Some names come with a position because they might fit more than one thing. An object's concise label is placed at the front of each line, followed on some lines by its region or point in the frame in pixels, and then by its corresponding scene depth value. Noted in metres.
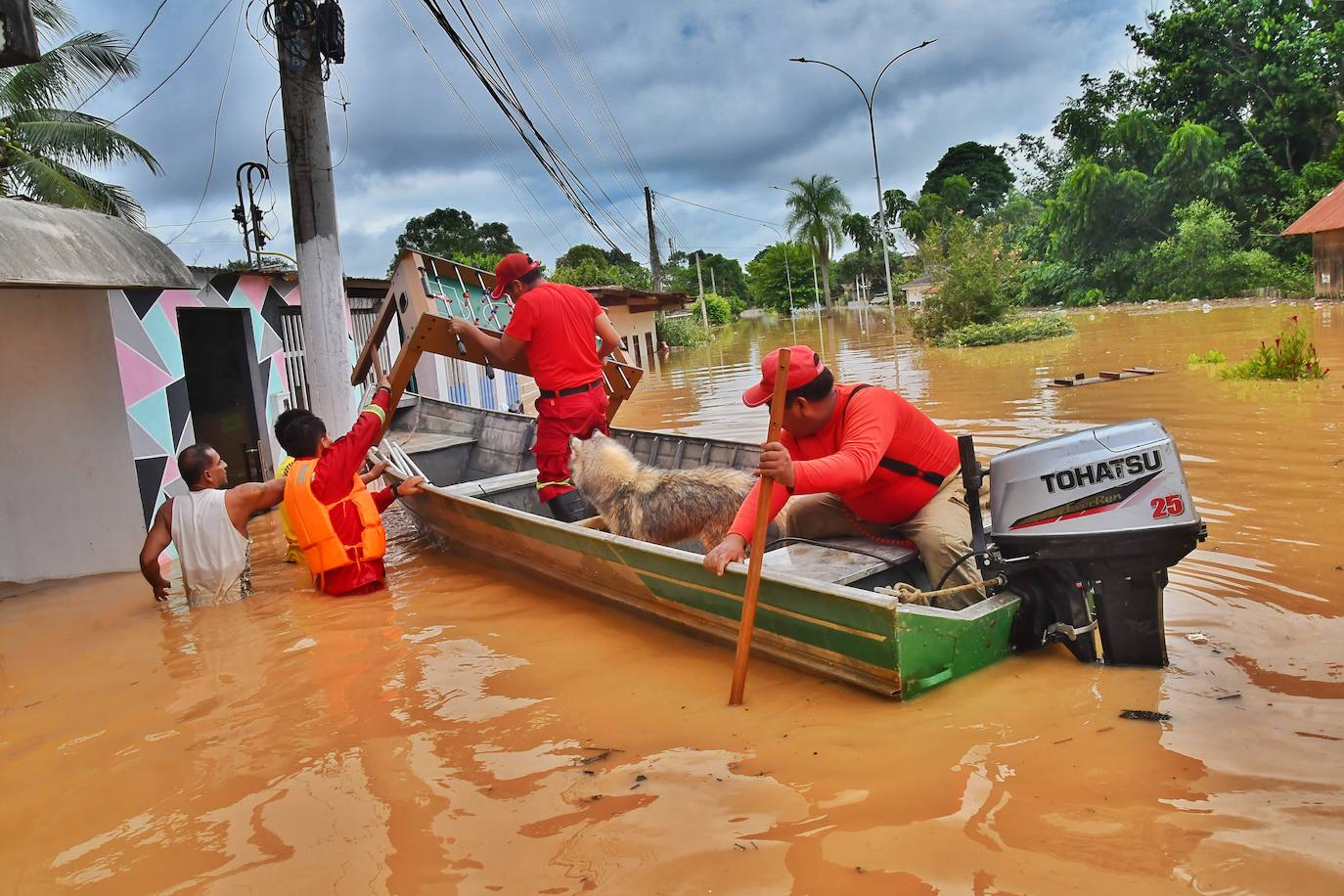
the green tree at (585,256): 59.00
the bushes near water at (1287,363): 12.27
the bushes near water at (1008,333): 25.14
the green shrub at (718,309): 62.50
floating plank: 14.60
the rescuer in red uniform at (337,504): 5.91
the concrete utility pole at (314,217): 7.73
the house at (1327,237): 23.58
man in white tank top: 5.95
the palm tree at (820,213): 54.91
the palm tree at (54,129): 16.30
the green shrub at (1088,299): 39.06
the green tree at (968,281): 26.45
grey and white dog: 5.30
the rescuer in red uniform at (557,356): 6.47
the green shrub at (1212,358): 14.74
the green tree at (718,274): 76.13
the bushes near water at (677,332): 40.22
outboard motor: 3.44
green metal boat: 3.72
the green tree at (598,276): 36.84
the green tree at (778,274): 82.56
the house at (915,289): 55.64
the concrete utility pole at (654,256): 39.97
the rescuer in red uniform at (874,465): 3.97
